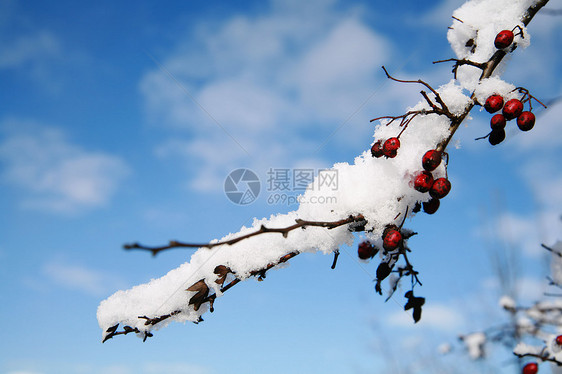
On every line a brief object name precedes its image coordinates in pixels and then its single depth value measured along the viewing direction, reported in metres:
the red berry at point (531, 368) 0.65
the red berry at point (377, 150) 0.43
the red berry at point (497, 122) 0.44
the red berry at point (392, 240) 0.39
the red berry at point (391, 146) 0.42
